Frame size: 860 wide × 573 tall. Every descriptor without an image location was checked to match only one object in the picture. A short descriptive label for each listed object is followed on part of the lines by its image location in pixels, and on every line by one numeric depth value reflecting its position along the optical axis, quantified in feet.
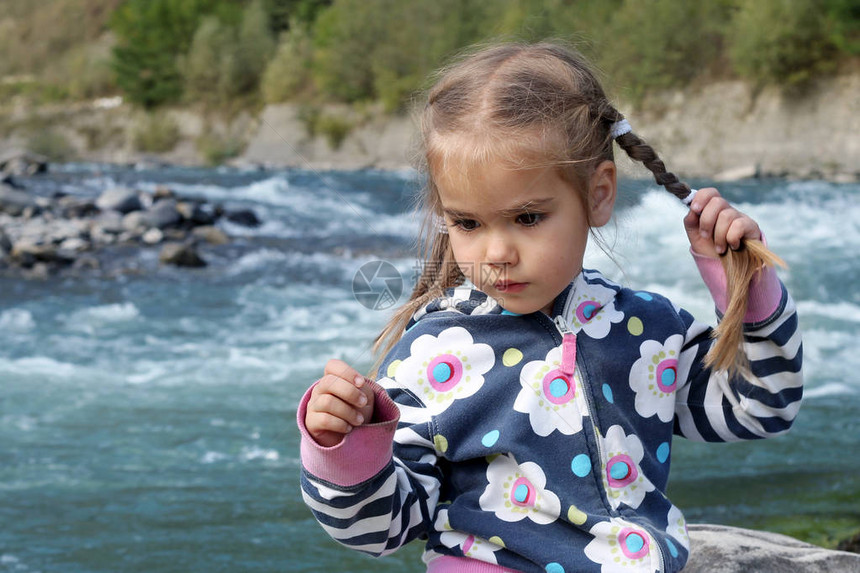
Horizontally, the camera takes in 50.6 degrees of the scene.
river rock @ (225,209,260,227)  41.97
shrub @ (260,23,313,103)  120.98
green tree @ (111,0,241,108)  141.53
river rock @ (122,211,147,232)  37.58
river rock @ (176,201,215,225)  40.54
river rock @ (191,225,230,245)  37.00
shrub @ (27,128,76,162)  143.64
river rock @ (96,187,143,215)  41.63
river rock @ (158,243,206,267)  31.32
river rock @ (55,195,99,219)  40.14
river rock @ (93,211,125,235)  36.91
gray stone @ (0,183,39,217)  39.24
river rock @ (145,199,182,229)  38.40
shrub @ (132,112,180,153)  132.16
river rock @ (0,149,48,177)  61.98
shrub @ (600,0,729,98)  99.35
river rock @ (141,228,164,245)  36.04
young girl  4.70
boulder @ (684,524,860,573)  6.68
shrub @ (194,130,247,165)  115.03
